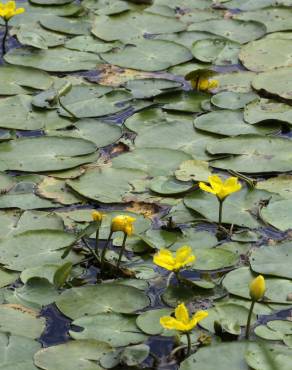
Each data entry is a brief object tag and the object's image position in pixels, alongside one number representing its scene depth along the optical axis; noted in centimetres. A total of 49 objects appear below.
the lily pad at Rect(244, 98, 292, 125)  694
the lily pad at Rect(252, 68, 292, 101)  730
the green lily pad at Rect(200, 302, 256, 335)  491
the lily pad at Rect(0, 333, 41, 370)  472
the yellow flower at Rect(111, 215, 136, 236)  525
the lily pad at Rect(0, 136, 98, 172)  649
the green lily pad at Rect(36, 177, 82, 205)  613
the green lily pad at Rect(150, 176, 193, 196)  616
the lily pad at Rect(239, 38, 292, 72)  775
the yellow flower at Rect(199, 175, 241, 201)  559
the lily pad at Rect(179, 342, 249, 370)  463
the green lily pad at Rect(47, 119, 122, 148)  680
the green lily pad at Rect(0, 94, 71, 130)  699
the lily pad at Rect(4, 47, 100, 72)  784
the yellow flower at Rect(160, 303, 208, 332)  463
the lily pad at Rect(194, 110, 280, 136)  684
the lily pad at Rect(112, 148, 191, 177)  644
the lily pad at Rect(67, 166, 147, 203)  614
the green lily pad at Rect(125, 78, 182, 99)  737
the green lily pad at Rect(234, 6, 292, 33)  841
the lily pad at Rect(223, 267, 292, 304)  518
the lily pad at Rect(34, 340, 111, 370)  470
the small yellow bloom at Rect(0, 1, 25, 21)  800
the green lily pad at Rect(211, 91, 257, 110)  716
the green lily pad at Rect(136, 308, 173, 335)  493
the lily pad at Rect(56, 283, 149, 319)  511
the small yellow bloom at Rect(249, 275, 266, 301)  470
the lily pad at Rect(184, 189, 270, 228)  585
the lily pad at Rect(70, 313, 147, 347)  489
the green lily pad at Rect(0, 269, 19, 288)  535
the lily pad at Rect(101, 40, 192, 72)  781
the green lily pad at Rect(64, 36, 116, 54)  812
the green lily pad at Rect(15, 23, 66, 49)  816
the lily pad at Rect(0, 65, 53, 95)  750
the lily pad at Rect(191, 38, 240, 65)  790
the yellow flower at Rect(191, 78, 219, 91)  738
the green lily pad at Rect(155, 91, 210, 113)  716
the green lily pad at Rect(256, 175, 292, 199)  613
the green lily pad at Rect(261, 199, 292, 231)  582
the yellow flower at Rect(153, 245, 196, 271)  506
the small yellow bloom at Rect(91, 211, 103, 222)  530
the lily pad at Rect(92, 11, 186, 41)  834
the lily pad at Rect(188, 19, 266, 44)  825
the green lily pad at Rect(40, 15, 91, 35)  845
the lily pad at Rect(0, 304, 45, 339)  497
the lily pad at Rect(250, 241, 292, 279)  534
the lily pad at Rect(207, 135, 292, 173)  641
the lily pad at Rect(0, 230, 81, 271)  552
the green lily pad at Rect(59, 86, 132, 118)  713
